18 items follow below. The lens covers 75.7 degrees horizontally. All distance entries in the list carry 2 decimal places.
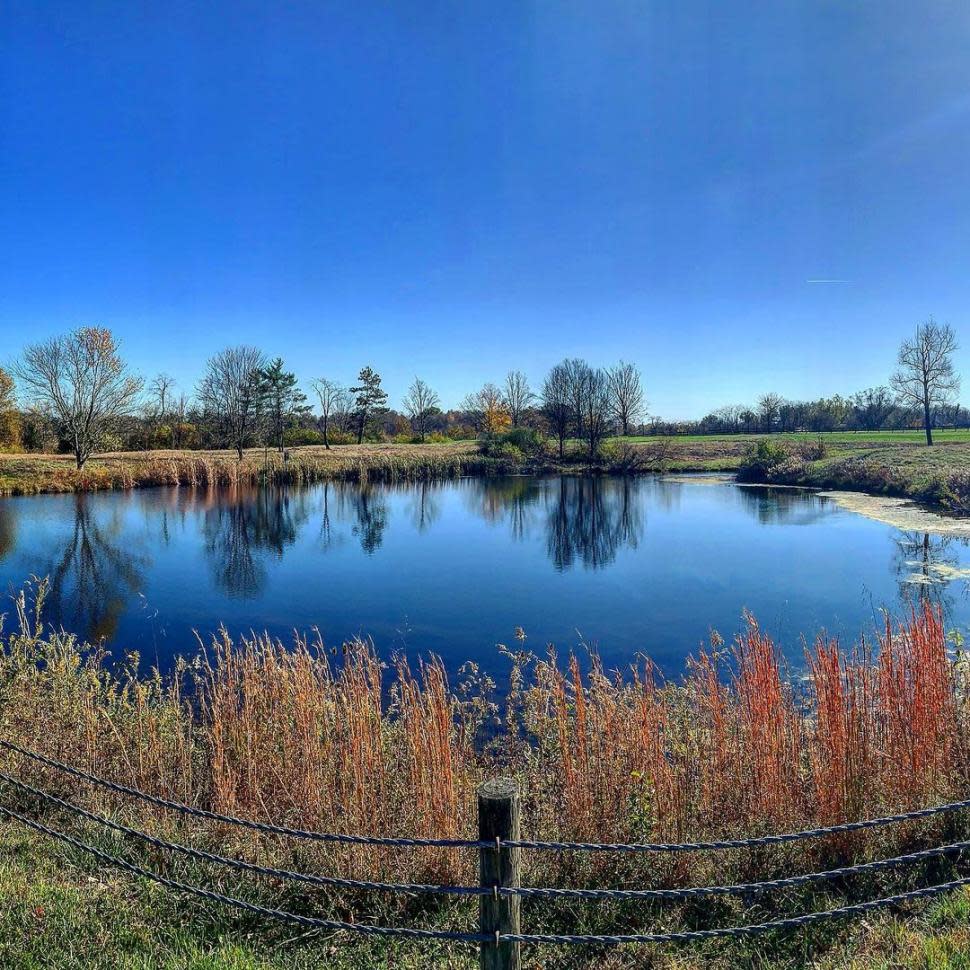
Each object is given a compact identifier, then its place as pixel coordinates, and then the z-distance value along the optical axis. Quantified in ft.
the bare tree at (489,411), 253.03
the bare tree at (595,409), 187.77
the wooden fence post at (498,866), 8.61
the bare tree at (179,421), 173.10
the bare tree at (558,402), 200.23
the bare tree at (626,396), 235.20
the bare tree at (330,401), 206.08
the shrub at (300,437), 196.85
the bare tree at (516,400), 264.52
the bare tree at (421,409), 266.98
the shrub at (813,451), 147.02
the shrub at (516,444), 185.78
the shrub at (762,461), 143.54
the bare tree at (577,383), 199.31
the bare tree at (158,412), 173.82
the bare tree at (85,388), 119.85
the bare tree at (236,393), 161.99
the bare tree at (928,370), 145.18
